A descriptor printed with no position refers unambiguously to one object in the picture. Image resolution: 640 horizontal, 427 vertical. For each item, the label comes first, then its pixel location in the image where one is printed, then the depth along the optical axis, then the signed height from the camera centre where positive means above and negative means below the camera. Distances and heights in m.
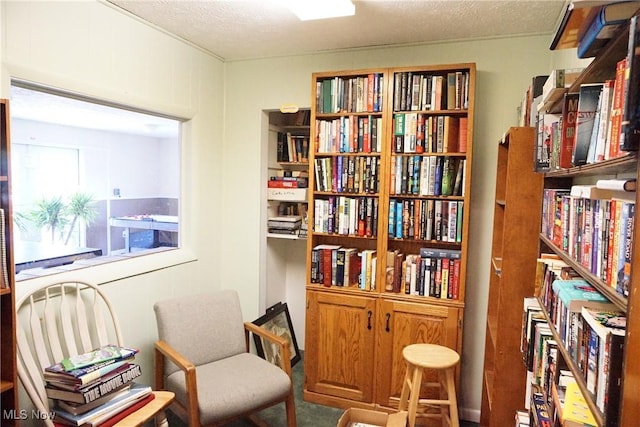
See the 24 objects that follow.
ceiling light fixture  1.94 +0.89
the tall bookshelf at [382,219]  2.45 -0.17
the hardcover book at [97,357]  1.72 -0.75
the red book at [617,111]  0.90 +0.19
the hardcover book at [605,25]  0.90 +0.40
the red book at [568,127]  1.30 +0.22
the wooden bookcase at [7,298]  1.42 -0.40
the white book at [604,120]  1.00 +0.19
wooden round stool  2.10 -0.96
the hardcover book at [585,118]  1.13 +0.22
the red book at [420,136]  2.47 +0.35
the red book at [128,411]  1.70 -0.96
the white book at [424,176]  2.48 +0.11
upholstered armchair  1.99 -1.00
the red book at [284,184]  3.11 +0.05
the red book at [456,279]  2.46 -0.51
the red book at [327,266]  2.71 -0.49
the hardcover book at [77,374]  1.66 -0.77
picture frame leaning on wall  2.98 -1.11
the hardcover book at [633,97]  0.78 +0.19
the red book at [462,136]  2.41 +0.35
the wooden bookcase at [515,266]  1.77 -0.31
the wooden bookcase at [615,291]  0.79 -0.20
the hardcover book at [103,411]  1.65 -0.93
